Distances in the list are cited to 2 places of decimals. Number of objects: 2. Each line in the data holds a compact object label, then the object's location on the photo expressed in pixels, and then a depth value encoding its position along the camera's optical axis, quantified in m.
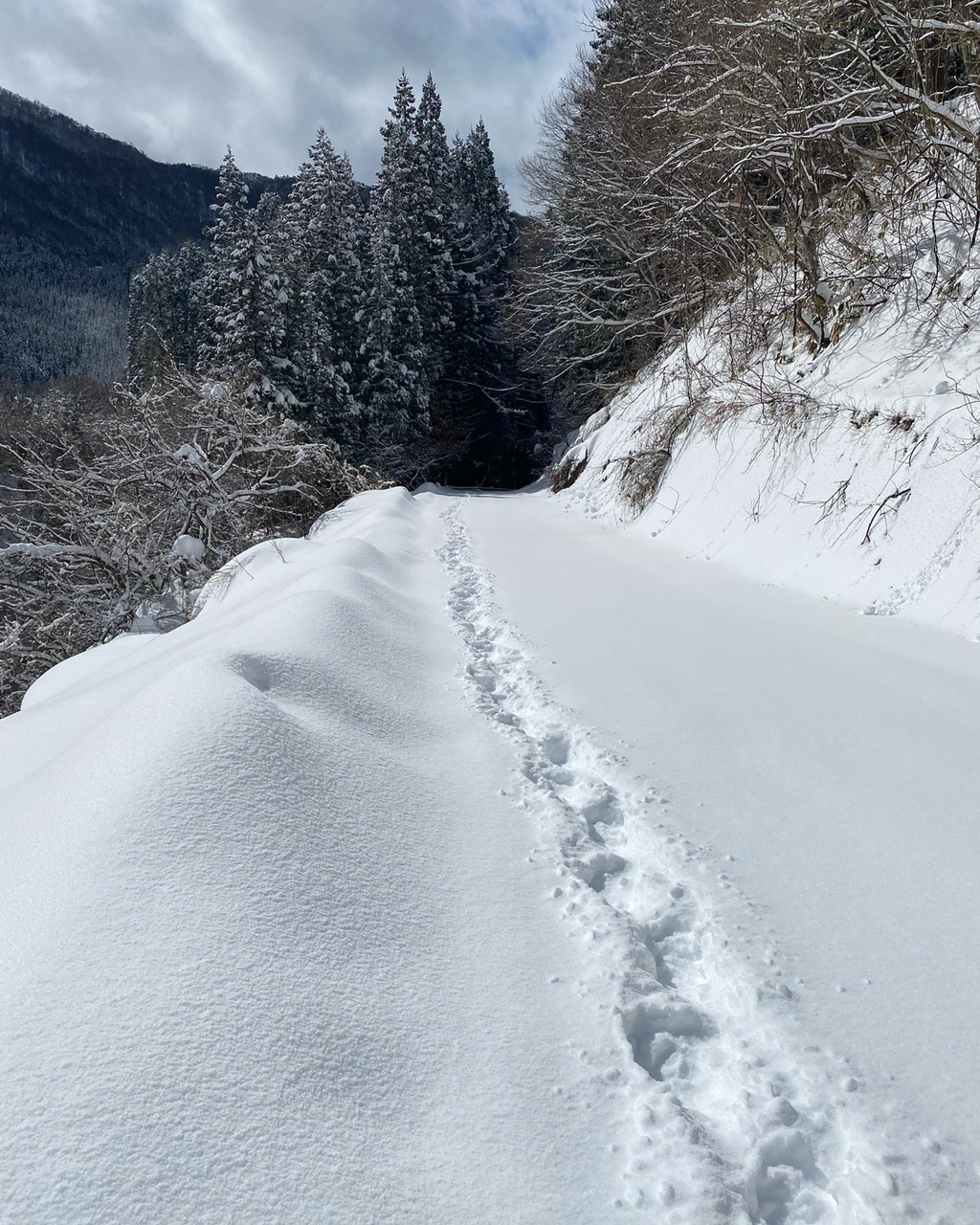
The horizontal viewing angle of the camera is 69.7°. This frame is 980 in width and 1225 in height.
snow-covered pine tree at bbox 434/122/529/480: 27.44
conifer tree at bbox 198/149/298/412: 21.88
